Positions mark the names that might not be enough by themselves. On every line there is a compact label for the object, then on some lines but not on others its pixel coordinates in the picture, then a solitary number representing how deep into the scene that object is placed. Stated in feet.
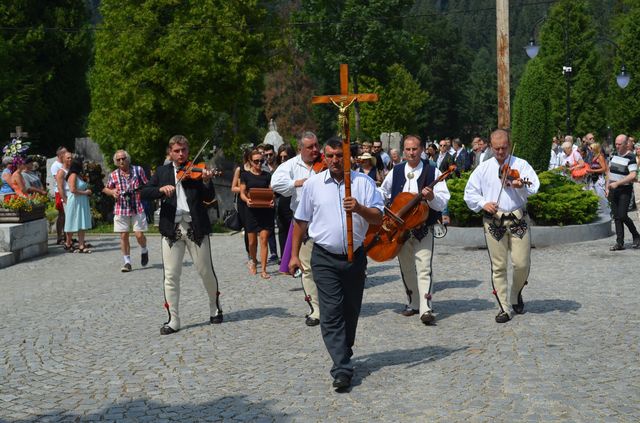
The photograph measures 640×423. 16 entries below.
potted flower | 51.16
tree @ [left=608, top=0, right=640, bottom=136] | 199.62
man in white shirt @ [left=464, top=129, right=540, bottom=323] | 28.73
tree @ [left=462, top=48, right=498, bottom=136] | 283.79
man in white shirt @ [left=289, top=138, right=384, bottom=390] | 22.04
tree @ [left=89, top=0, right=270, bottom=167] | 86.53
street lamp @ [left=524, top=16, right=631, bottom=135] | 87.22
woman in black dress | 40.73
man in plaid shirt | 44.57
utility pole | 55.26
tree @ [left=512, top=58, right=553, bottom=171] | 54.85
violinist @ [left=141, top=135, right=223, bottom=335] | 28.89
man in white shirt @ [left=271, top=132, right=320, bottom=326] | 30.09
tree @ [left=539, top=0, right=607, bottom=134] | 215.10
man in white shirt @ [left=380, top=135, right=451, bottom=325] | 29.19
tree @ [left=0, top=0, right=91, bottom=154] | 130.31
